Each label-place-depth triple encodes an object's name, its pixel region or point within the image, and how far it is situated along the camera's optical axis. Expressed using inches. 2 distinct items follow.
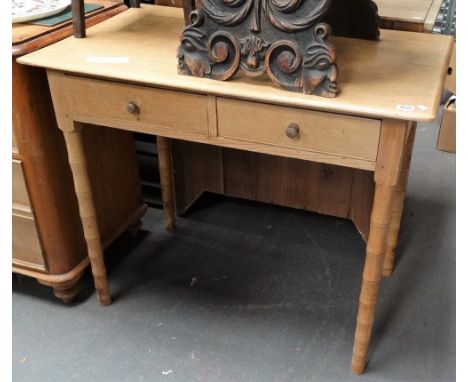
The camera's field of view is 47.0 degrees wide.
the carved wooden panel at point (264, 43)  41.5
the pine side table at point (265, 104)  42.4
